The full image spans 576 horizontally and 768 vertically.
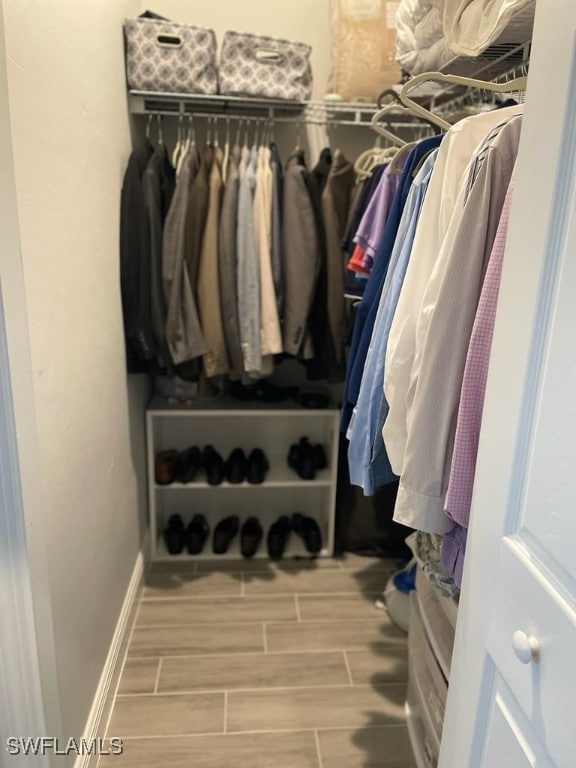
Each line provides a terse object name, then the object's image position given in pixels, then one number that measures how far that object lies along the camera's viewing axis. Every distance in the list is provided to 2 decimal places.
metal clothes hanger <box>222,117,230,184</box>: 2.08
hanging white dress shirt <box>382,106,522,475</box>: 1.05
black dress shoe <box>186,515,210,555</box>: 2.42
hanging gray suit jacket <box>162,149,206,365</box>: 1.95
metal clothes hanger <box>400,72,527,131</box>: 1.08
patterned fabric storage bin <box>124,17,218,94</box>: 1.92
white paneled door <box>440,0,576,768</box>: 0.63
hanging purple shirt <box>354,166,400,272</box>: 1.55
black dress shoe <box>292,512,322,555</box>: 2.46
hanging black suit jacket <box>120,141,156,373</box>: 1.86
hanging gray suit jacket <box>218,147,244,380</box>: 1.99
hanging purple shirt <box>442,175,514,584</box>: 0.87
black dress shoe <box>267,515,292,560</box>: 2.45
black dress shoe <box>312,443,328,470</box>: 2.47
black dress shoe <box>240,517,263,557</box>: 2.43
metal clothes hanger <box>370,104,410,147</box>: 1.58
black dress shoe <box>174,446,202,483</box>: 2.39
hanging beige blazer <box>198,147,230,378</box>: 2.00
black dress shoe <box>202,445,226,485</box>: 2.38
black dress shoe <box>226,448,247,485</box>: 2.40
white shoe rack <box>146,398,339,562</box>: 2.51
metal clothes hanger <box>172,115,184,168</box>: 2.08
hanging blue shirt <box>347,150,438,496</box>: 1.19
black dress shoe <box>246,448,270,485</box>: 2.40
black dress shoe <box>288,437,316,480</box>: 2.42
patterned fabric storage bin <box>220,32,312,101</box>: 2.01
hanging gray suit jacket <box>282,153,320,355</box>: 2.01
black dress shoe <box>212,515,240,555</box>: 2.44
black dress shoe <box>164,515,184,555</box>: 2.40
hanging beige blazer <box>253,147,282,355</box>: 2.01
